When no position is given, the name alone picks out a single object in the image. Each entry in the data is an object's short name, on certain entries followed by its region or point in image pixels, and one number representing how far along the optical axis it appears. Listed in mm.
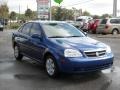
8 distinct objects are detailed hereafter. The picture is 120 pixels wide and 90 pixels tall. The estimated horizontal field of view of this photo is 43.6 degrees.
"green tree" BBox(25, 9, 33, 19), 40054
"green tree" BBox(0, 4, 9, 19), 31111
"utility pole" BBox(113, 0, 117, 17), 15601
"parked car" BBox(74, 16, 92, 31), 16012
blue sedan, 3723
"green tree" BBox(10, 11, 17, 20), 43686
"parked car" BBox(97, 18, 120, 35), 13076
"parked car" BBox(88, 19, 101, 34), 14221
